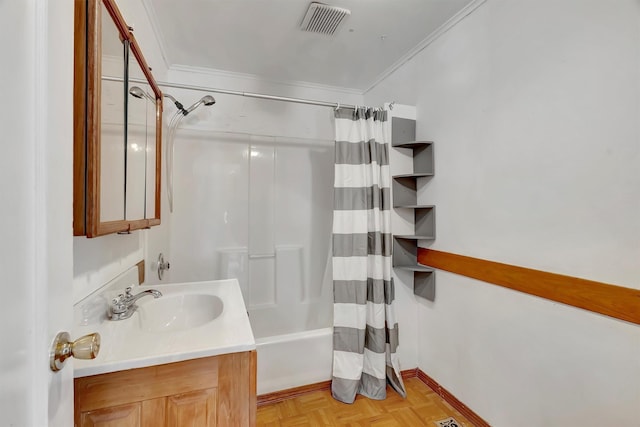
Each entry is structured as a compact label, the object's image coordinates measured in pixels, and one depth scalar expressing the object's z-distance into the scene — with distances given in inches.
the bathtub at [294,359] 71.2
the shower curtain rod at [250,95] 70.2
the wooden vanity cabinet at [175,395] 30.6
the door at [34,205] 15.8
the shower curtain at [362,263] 74.7
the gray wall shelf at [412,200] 79.4
